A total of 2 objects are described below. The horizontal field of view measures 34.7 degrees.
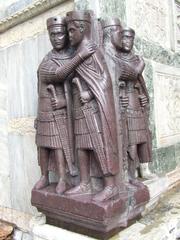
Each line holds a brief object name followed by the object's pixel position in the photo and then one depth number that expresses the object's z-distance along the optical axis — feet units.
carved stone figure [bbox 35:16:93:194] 3.94
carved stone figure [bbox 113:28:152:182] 4.06
